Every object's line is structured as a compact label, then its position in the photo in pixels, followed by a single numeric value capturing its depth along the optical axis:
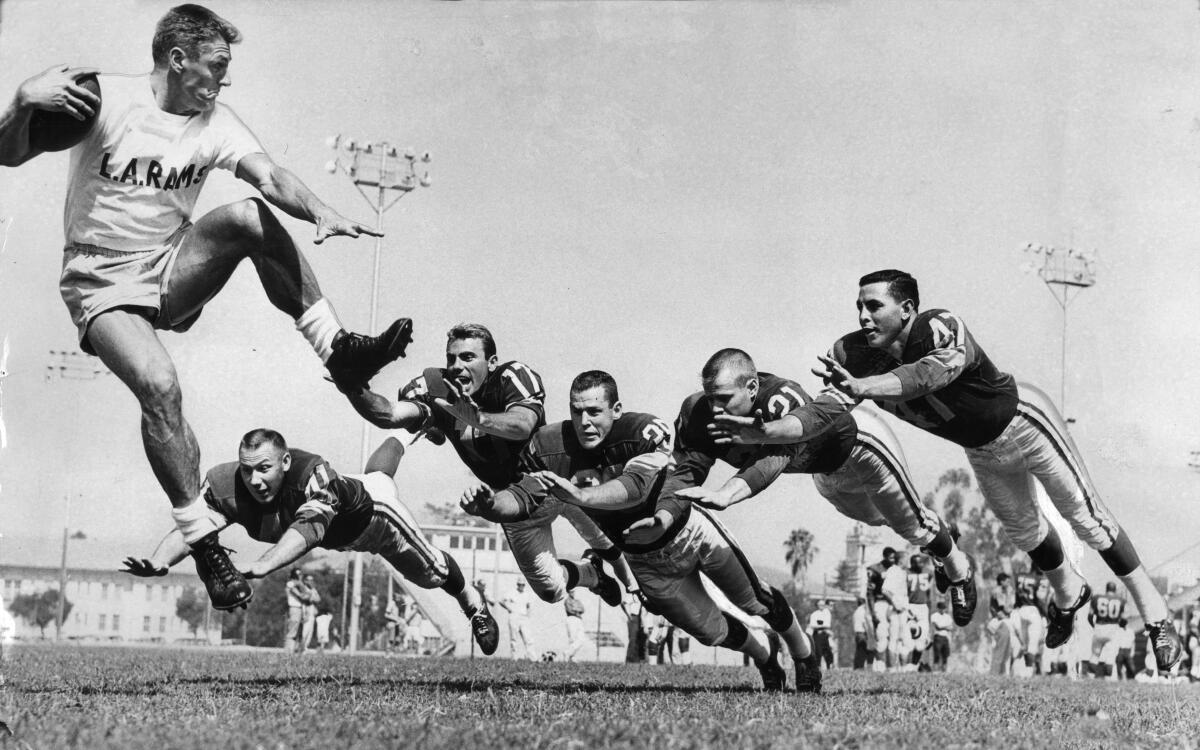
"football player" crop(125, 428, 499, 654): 6.63
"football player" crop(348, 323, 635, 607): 7.11
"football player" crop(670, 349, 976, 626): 6.06
